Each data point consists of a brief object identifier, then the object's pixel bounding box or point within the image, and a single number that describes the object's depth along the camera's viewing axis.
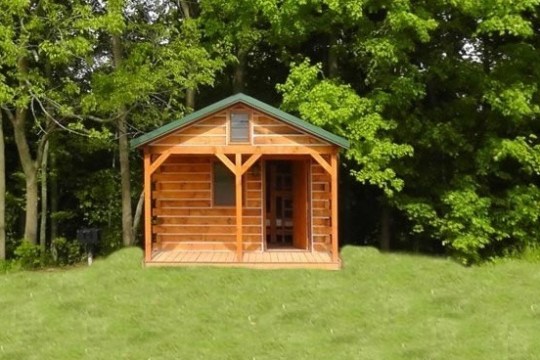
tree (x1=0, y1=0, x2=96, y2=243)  12.57
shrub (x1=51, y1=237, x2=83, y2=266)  17.31
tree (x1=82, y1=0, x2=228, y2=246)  13.42
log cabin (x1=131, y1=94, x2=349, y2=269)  12.37
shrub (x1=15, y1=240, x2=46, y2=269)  14.28
